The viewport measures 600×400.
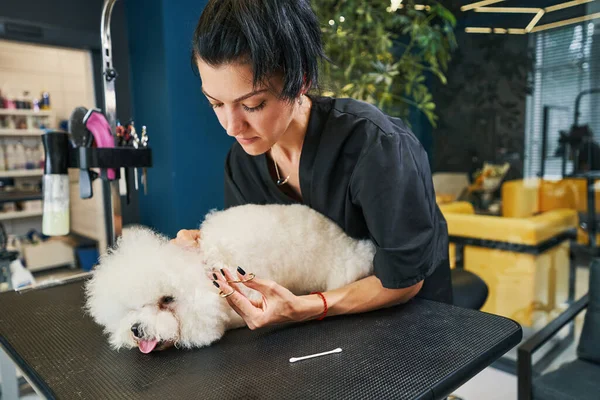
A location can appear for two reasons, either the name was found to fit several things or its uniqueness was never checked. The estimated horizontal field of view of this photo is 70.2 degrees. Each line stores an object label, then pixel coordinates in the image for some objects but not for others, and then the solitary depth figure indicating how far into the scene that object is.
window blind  1.82
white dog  0.75
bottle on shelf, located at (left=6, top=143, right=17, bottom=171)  3.52
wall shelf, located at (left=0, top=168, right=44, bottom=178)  3.47
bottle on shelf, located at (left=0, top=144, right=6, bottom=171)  3.48
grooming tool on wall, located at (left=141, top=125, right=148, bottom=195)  1.21
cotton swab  0.72
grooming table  0.64
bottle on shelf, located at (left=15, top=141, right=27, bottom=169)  3.57
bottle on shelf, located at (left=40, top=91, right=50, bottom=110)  3.75
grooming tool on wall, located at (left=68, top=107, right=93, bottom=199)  1.12
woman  0.75
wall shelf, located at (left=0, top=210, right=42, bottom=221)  3.71
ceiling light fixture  1.81
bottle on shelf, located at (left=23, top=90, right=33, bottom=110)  3.61
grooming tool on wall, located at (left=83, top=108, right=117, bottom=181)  1.12
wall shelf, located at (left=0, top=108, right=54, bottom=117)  3.39
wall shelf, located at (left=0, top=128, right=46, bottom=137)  3.39
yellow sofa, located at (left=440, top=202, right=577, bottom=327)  2.10
